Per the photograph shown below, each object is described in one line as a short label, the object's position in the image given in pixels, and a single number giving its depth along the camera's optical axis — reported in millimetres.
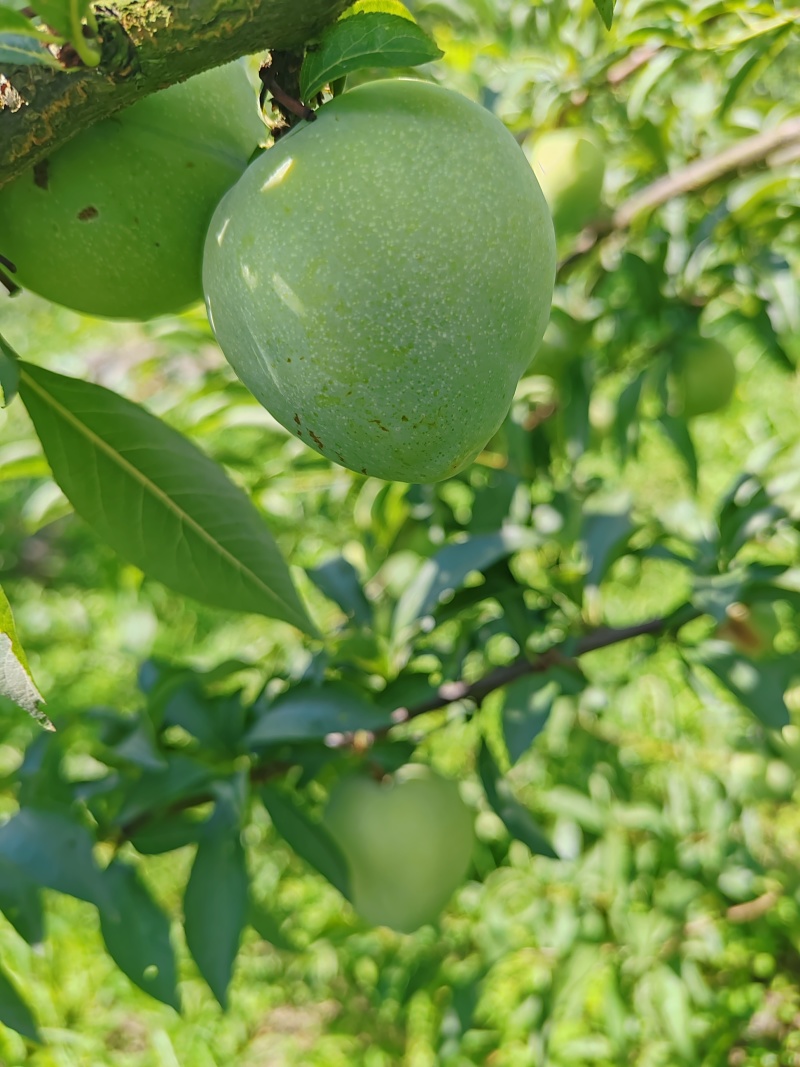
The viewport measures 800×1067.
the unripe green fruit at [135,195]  158
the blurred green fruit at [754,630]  322
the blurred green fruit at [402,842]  282
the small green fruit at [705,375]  364
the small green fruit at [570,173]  327
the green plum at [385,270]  133
